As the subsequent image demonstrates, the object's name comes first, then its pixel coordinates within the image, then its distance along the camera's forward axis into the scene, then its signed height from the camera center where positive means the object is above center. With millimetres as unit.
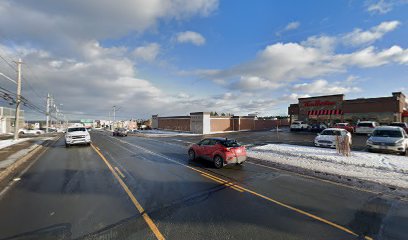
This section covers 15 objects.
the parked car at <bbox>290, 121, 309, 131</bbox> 41375 -143
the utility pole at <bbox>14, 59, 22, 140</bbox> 27795 +3107
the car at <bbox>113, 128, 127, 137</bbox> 40919 -1189
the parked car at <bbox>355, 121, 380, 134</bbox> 29670 -249
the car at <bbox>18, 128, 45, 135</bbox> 60288 -1747
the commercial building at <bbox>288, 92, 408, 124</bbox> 36625 +2914
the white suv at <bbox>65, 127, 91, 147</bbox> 20266 -1039
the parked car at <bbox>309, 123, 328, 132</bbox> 38662 -312
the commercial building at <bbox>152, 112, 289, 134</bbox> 45469 +542
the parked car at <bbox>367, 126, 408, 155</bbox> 14267 -987
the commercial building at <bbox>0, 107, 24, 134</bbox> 68938 +1983
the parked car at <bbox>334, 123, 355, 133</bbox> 32844 -125
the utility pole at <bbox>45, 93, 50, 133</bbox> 62191 +5790
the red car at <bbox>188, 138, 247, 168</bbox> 11253 -1376
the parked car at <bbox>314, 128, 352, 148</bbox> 17531 -1002
